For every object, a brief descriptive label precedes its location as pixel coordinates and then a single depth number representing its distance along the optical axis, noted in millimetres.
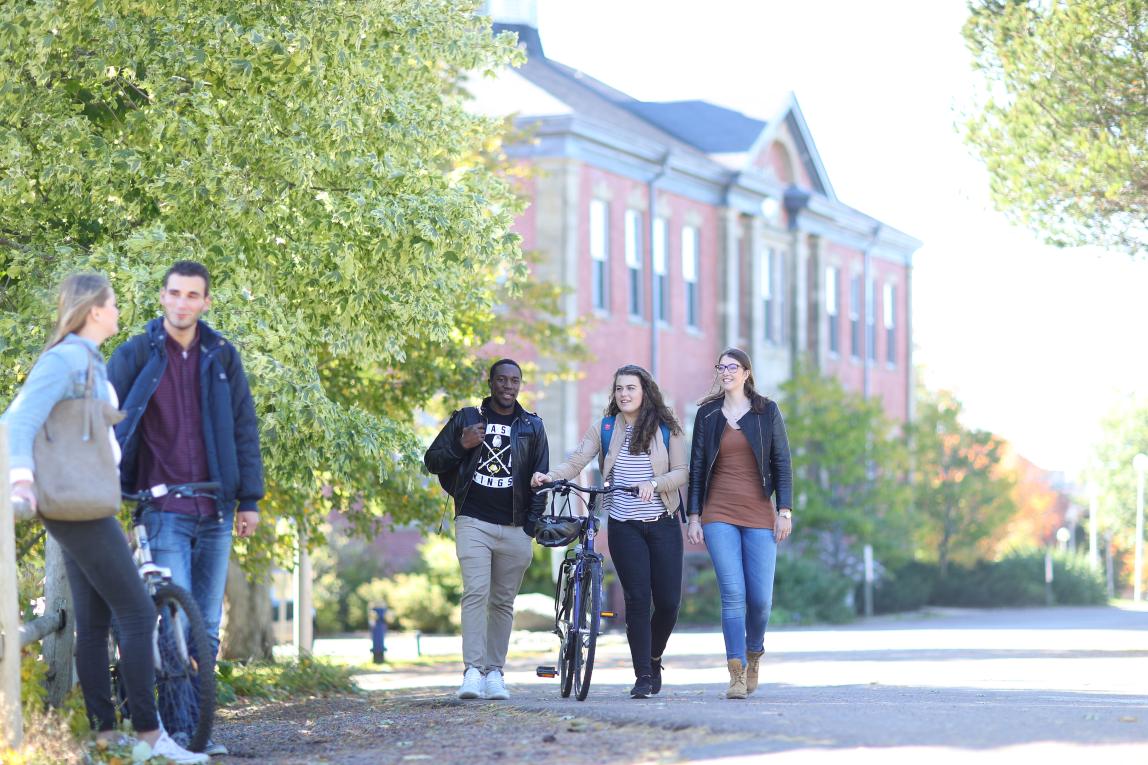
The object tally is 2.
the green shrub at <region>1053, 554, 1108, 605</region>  50219
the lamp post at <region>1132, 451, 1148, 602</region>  65375
